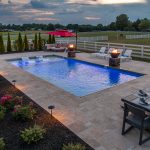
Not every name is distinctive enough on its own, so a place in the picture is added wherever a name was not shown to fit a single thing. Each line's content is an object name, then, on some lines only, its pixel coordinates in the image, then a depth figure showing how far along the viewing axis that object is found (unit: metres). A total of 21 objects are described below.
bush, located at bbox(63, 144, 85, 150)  3.05
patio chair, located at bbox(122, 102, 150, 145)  3.29
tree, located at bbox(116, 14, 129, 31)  68.90
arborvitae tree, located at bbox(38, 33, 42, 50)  15.64
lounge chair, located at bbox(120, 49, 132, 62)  10.70
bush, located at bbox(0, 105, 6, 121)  4.18
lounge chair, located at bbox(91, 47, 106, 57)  12.34
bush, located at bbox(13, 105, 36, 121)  4.20
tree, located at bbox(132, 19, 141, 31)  70.79
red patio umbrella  13.93
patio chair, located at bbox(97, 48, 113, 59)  11.63
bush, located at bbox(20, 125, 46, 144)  3.43
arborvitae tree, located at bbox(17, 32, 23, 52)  14.79
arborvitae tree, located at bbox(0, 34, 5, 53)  14.06
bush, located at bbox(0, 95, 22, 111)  4.74
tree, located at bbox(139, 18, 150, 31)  64.82
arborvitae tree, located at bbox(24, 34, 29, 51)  15.12
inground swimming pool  7.52
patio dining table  3.63
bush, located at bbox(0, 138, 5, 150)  3.13
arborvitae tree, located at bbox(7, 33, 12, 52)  14.47
